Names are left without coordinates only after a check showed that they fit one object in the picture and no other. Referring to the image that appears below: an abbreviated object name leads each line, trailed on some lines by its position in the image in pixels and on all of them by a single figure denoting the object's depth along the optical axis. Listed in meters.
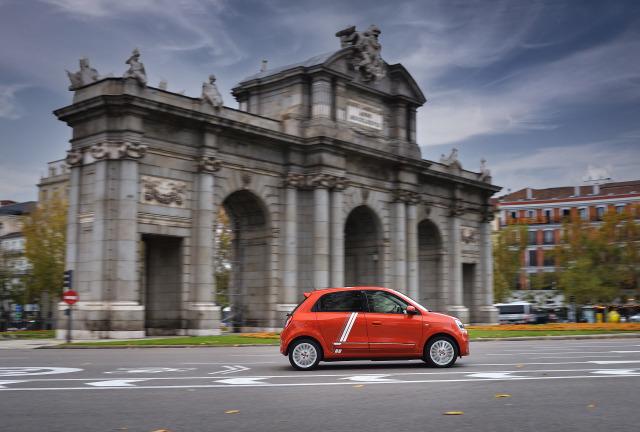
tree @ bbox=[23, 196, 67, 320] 53.12
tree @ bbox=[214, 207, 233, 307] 63.69
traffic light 30.49
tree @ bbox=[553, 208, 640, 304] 66.25
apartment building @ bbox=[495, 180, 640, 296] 89.50
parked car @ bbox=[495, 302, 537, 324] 71.19
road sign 30.00
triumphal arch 33.48
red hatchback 15.84
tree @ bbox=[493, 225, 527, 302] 76.12
